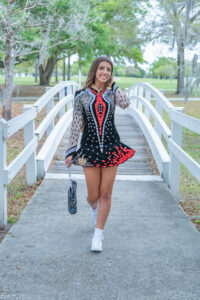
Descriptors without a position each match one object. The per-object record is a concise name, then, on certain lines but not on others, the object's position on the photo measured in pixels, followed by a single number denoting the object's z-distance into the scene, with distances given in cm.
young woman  372
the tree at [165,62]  1614
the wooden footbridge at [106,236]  310
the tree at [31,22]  1162
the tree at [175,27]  936
